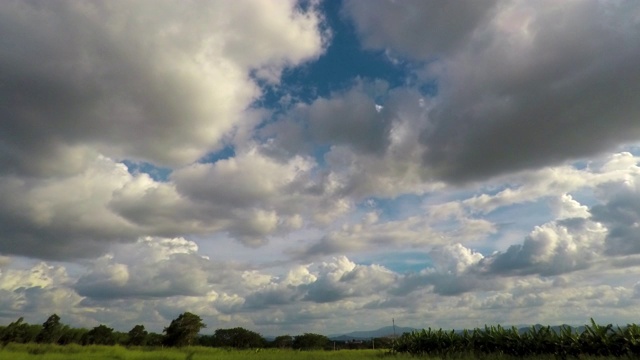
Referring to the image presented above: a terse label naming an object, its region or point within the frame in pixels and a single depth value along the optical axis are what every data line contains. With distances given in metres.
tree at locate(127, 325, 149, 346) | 73.25
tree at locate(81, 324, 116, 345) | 63.98
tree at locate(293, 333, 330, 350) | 86.69
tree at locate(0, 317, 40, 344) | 54.54
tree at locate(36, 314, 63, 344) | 55.19
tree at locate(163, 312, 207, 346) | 60.84
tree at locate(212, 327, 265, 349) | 87.31
